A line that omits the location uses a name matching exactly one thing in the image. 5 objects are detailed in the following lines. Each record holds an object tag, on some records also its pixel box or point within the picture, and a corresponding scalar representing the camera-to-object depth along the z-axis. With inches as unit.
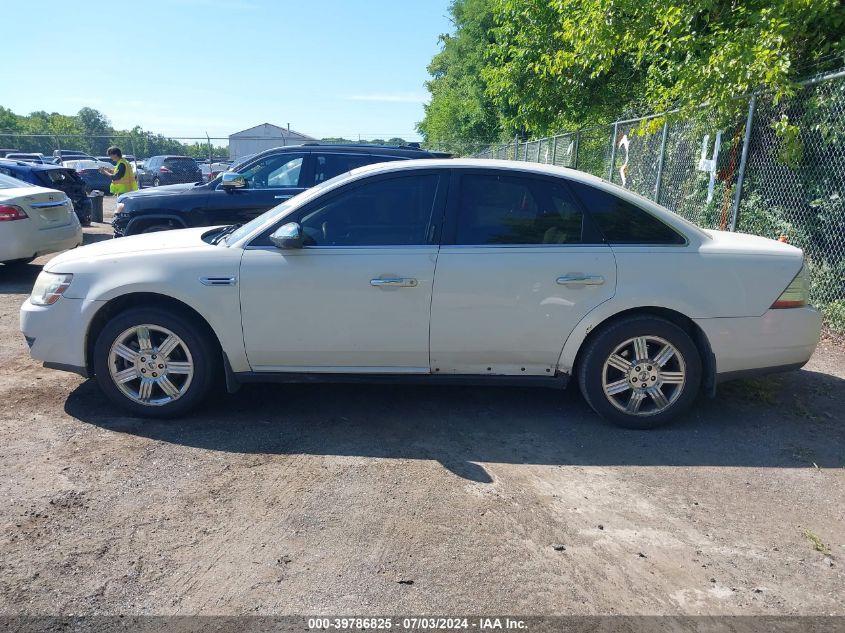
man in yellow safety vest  481.7
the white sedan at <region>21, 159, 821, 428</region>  170.4
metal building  1228.5
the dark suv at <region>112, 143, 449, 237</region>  350.9
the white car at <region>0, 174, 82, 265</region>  346.0
